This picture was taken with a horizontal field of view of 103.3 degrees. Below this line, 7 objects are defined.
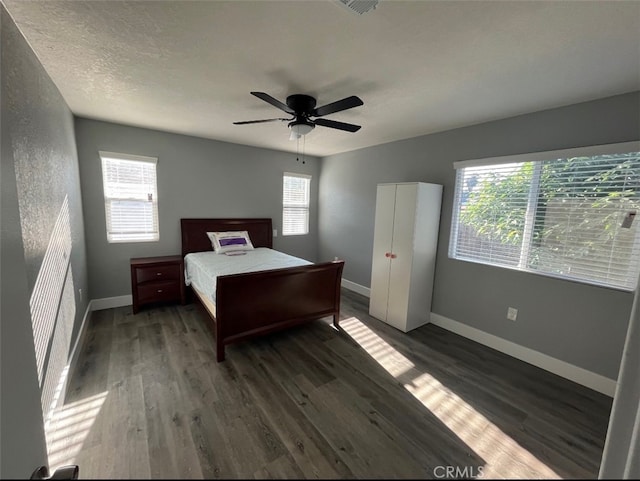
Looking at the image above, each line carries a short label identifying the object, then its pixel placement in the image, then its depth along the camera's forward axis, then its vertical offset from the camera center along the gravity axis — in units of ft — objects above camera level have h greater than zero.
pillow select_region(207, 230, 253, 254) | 12.74 -1.88
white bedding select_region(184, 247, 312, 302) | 9.32 -2.43
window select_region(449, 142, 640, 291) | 6.61 +0.18
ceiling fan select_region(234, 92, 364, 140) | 7.03 +2.65
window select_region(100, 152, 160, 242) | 10.88 +0.19
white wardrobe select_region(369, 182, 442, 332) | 9.86 -1.54
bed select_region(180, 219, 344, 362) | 7.72 -3.21
